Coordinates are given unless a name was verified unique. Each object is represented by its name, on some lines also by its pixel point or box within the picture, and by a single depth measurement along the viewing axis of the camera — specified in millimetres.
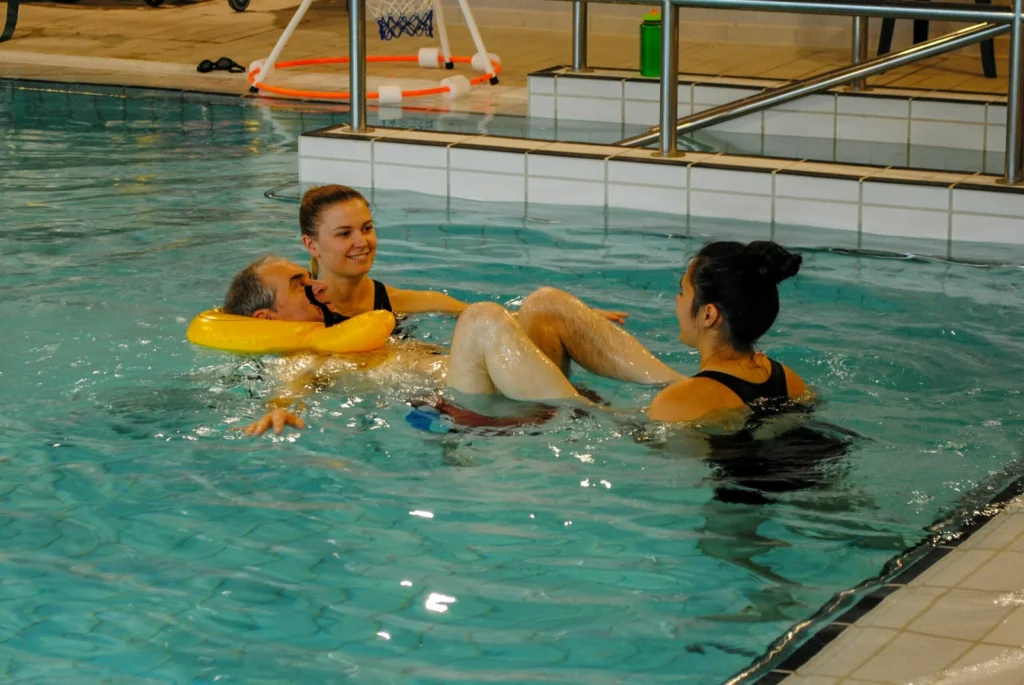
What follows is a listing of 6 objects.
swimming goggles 19073
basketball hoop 17000
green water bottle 15990
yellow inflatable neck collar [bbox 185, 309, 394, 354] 8211
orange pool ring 17039
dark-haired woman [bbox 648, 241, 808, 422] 6546
